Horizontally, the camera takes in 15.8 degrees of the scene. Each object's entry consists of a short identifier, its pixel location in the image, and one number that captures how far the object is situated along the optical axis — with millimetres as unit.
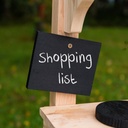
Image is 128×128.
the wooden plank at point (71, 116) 856
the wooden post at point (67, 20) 899
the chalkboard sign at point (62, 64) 934
